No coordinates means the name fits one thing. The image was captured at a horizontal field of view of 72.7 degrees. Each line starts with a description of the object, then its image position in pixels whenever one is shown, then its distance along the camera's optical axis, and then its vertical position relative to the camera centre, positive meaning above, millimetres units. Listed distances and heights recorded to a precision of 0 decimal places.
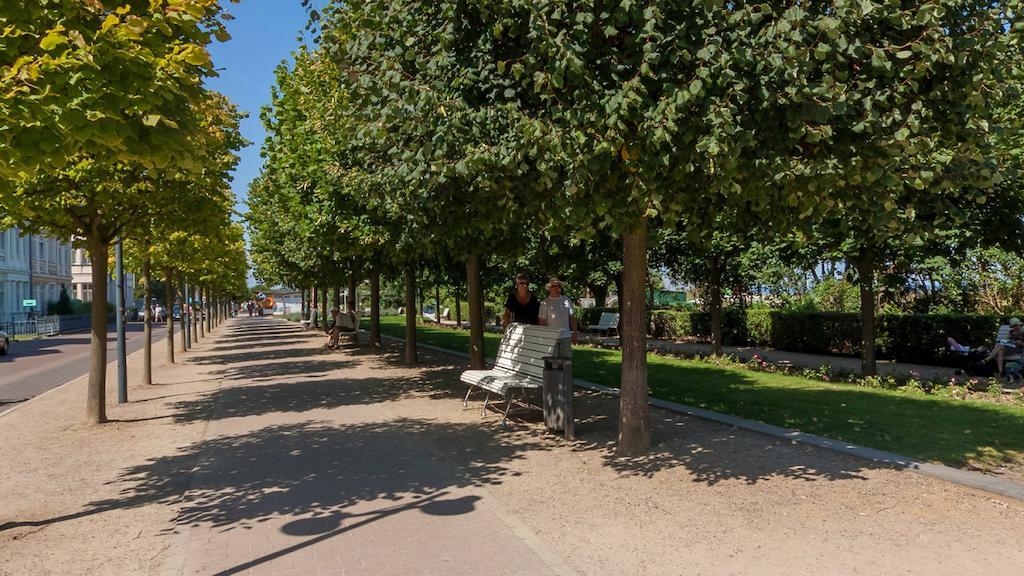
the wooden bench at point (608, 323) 27078 -971
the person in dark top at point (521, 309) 9758 -122
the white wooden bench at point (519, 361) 7883 -750
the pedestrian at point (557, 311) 8664 -143
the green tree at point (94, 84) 4043 +1388
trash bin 7266 -1011
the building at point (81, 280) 77500 +3586
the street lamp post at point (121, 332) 10625 -325
